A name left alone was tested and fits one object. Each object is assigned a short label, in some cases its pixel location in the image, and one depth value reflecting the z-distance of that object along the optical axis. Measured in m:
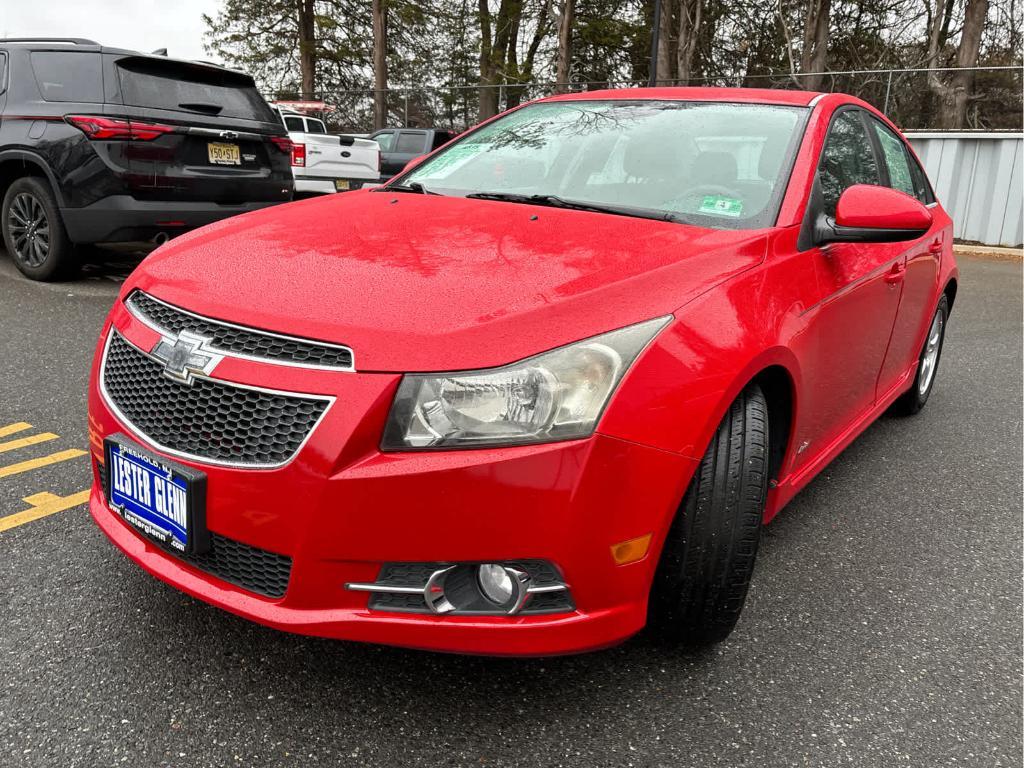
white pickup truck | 11.38
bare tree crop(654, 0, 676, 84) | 20.67
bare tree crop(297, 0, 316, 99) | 26.16
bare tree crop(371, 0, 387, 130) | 22.72
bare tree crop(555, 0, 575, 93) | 18.86
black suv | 5.78
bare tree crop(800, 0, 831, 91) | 19.80
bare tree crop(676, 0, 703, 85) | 20.63
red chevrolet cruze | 1.67
